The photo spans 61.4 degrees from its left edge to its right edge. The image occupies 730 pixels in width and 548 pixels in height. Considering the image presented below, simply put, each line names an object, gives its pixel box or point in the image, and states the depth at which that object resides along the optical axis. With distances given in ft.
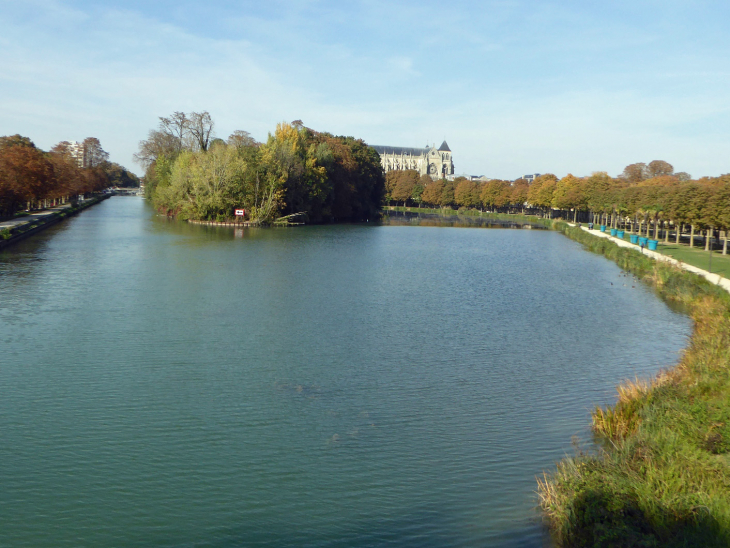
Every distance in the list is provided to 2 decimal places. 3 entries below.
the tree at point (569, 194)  255.09
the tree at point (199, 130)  226.38
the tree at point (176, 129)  231.91
